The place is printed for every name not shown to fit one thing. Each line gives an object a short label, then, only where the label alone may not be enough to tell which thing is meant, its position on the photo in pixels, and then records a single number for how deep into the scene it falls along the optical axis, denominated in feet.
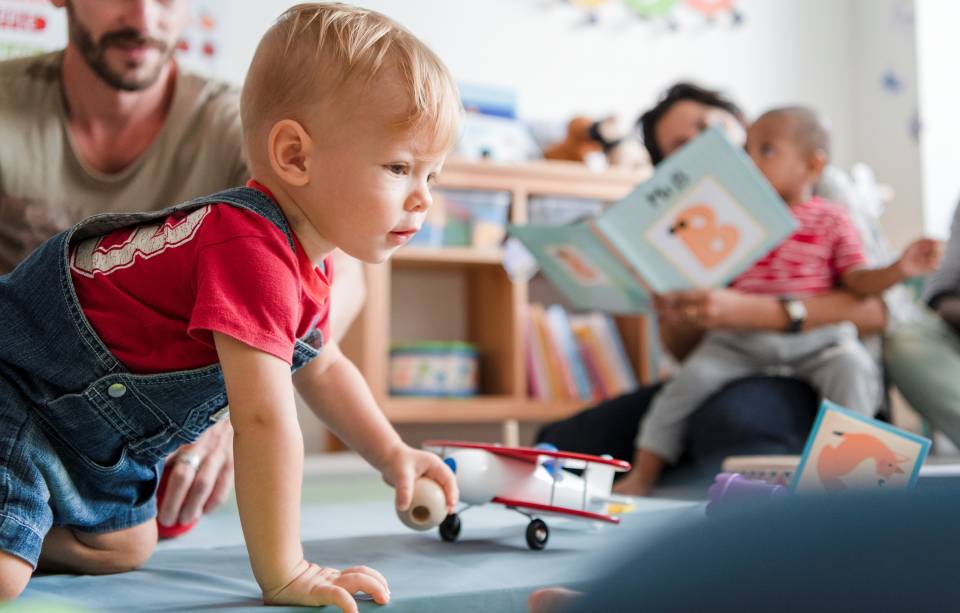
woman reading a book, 4.75
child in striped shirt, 5.00
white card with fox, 2.96
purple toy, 2.81
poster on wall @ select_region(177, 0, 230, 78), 7.70
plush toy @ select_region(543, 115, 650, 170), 7.97
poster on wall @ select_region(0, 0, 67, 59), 7.15
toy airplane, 2.88
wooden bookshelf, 7.17
